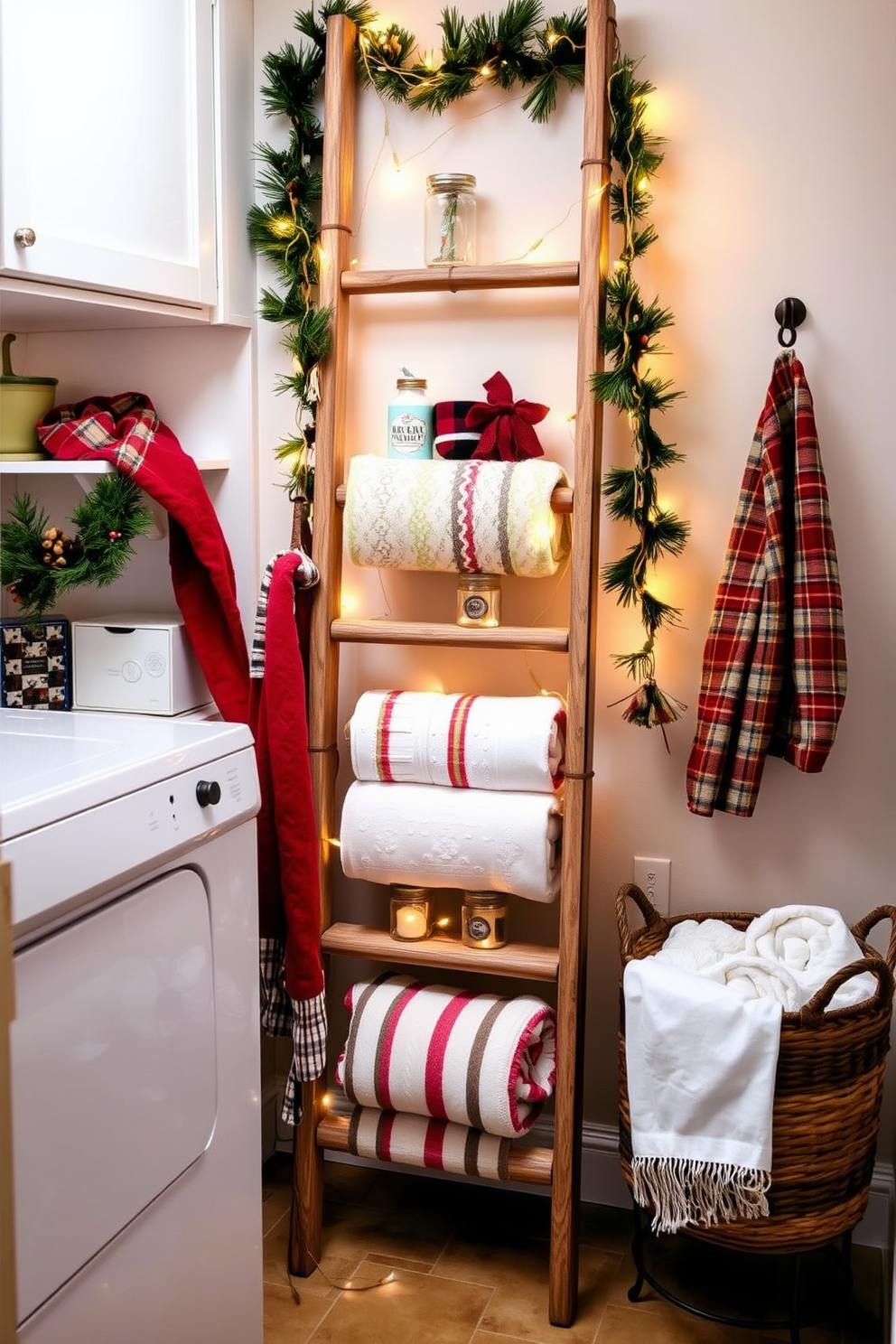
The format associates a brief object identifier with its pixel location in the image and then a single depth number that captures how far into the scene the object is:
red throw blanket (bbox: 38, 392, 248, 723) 1.84
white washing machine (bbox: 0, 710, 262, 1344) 1.09
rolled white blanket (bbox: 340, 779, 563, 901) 1.77
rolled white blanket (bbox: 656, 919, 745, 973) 1.70
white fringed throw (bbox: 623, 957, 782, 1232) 1.53
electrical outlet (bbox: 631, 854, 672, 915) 1.99
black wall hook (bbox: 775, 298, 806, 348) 1.79
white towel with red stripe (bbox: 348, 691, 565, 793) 1.76
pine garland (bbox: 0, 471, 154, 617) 1.75
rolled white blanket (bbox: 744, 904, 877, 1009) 1.63
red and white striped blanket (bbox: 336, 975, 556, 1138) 1.78
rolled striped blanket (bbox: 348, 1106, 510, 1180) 1.82
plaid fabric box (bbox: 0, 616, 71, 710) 1.87
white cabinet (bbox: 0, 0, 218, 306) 1.52
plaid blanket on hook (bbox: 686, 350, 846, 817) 1.73
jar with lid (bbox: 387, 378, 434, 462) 1.86
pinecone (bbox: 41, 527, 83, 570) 1.76
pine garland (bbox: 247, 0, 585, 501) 1.85
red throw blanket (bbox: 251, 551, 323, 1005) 1.75
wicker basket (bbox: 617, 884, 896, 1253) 1.55
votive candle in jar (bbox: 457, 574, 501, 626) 1.86
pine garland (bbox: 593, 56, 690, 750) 1.76
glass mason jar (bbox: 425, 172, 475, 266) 1.87
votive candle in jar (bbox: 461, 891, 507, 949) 1.88
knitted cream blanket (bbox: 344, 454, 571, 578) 1.74
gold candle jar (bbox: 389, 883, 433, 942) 1.91
